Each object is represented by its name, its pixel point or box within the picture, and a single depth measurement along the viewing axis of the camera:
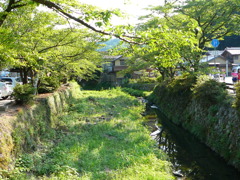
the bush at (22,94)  10.46
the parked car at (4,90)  18.13
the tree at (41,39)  7.25
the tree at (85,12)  5.36
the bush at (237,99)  8.90
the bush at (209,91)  12.30
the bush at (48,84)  16.48
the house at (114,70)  53.22
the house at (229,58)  50.66
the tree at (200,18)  16.16
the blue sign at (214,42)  17.51
